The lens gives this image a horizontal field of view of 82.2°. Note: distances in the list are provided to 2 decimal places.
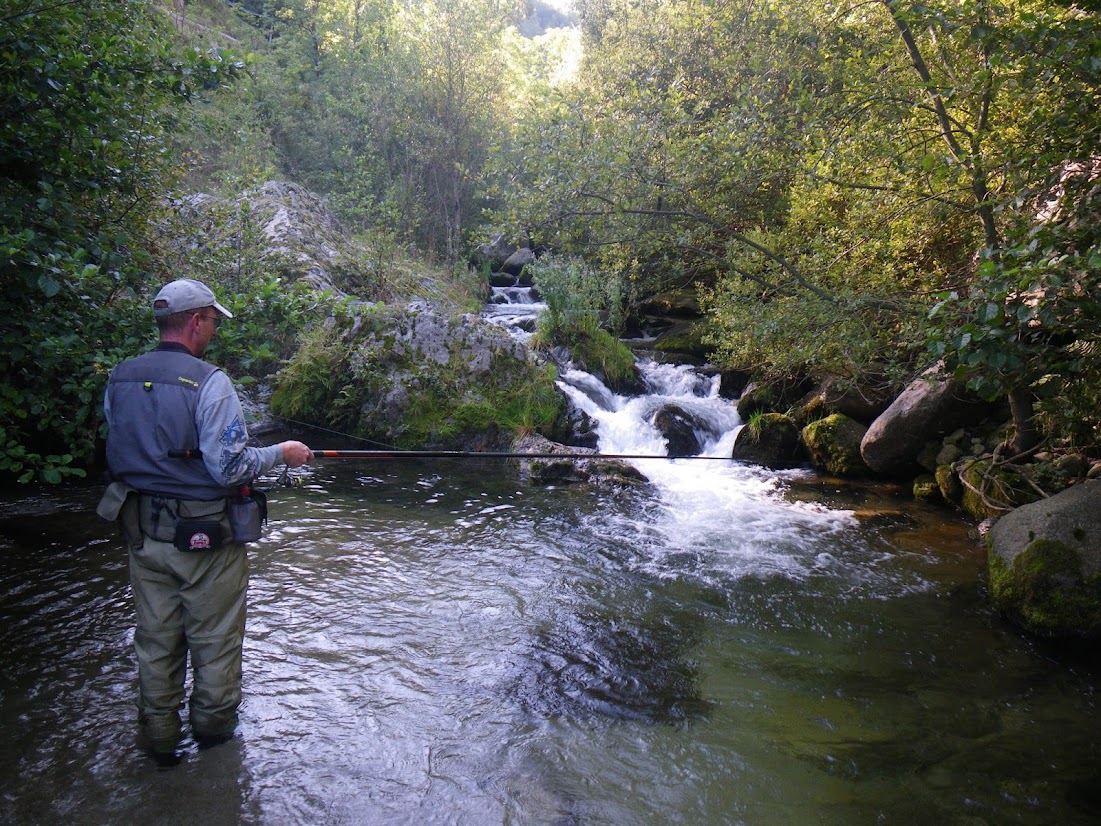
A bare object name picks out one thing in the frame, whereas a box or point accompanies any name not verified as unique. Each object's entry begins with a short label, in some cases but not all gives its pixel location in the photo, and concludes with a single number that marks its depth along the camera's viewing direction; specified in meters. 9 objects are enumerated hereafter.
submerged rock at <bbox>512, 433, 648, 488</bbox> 9.98
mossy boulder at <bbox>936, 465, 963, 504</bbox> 8.85
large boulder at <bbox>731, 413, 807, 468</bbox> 11.62
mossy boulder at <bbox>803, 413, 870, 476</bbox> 10.68
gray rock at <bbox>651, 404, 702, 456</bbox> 12.04
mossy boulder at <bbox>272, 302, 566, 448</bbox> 11.05
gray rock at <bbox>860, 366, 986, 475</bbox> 9.53
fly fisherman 3.13
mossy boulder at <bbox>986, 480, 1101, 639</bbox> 5.22
